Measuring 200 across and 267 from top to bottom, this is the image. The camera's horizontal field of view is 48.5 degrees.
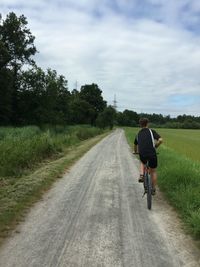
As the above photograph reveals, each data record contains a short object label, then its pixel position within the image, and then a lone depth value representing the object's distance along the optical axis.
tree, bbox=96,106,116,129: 52.97
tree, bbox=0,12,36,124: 31.09
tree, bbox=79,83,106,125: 58.56
